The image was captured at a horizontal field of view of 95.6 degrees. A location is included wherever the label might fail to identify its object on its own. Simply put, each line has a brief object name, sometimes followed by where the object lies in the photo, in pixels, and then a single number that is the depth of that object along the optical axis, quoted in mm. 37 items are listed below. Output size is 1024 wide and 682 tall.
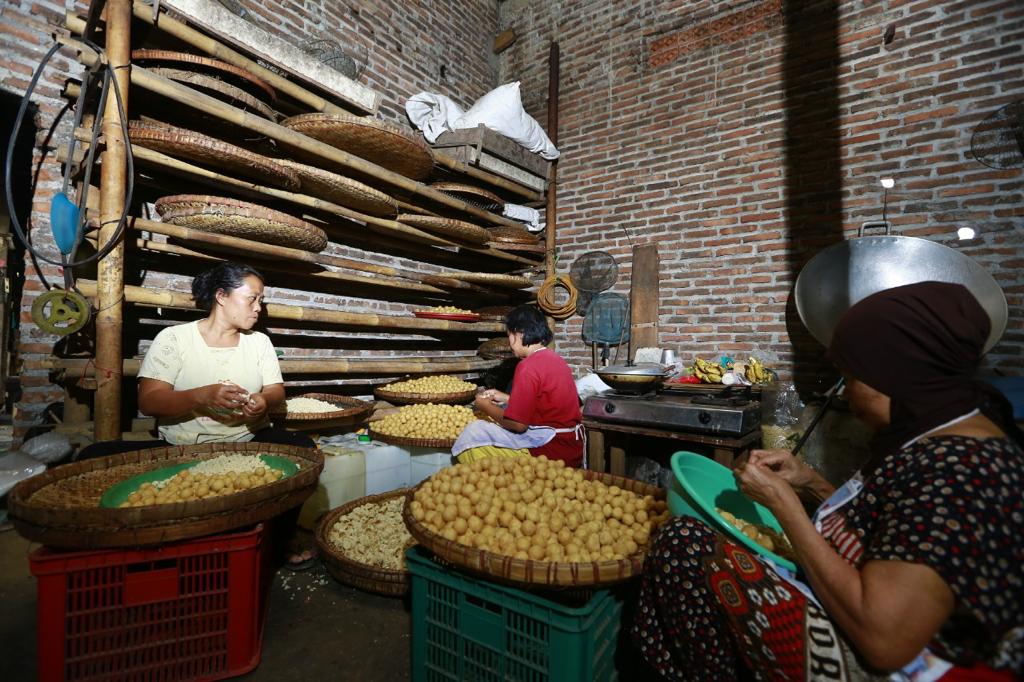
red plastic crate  1449
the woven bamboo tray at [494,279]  4664
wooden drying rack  2537
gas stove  2914
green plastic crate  1334
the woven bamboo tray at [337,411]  3133
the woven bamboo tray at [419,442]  3336
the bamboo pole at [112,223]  2518
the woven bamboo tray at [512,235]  5276
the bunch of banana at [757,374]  4000
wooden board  4867
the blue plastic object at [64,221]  2537
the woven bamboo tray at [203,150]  2613
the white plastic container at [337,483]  2947
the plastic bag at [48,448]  2748
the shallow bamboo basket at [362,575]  2193
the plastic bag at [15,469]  2627
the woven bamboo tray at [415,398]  3984
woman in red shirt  3082
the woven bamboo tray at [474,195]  4770
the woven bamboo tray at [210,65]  2723
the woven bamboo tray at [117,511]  1380
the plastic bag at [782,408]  3605
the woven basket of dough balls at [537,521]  1372
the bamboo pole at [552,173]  5621
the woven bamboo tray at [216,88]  2824
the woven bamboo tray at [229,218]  2688
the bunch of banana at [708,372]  3945
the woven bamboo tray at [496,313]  5223
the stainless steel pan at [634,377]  3344
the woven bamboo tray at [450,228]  4312
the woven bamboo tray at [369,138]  3338
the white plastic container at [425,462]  3541
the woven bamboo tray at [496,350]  4867
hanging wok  3008
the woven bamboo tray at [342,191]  3266
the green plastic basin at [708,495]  1440
